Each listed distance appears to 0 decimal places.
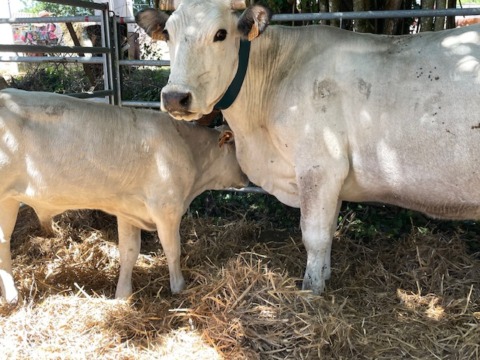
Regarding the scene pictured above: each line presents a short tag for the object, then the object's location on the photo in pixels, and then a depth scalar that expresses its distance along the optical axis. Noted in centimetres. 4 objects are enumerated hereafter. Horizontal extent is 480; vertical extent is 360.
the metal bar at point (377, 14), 432
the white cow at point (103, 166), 368
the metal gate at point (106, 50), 488
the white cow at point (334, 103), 341
